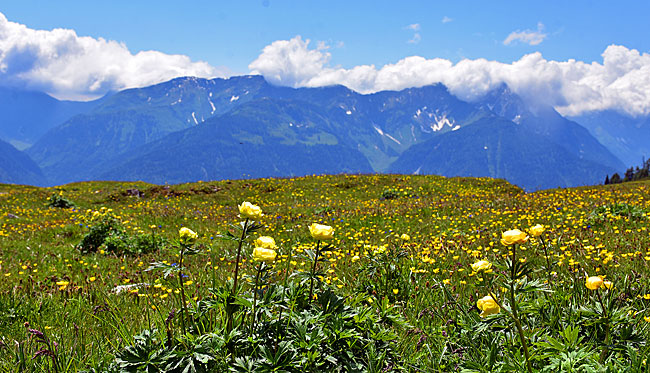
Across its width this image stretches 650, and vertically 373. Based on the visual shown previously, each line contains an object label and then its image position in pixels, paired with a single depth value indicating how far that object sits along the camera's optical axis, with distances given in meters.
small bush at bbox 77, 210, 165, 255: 8.44
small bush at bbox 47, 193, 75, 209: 19.14
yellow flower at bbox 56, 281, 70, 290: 5.12
